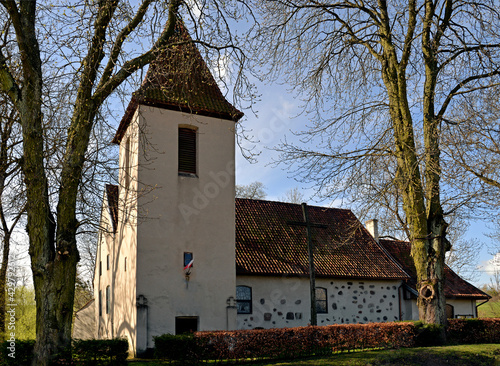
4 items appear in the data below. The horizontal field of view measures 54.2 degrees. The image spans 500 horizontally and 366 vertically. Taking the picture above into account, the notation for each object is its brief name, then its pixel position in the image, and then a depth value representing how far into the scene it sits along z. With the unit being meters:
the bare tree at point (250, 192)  35.72
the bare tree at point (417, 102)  13.46
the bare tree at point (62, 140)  8.84
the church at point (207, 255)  15.37
